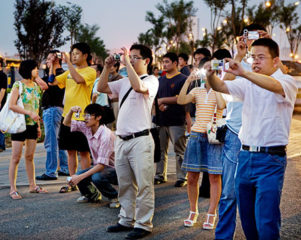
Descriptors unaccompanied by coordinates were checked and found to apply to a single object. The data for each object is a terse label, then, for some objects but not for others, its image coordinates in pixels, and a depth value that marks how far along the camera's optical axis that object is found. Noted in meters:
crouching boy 5.50
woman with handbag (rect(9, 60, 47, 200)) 6.14
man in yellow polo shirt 6.25
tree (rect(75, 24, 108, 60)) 52.03
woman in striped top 4.91
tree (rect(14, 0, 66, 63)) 28.05
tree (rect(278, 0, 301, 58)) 46.69
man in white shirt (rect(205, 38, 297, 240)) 3.14
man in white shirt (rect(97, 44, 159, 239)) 4.55
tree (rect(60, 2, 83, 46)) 32.22
